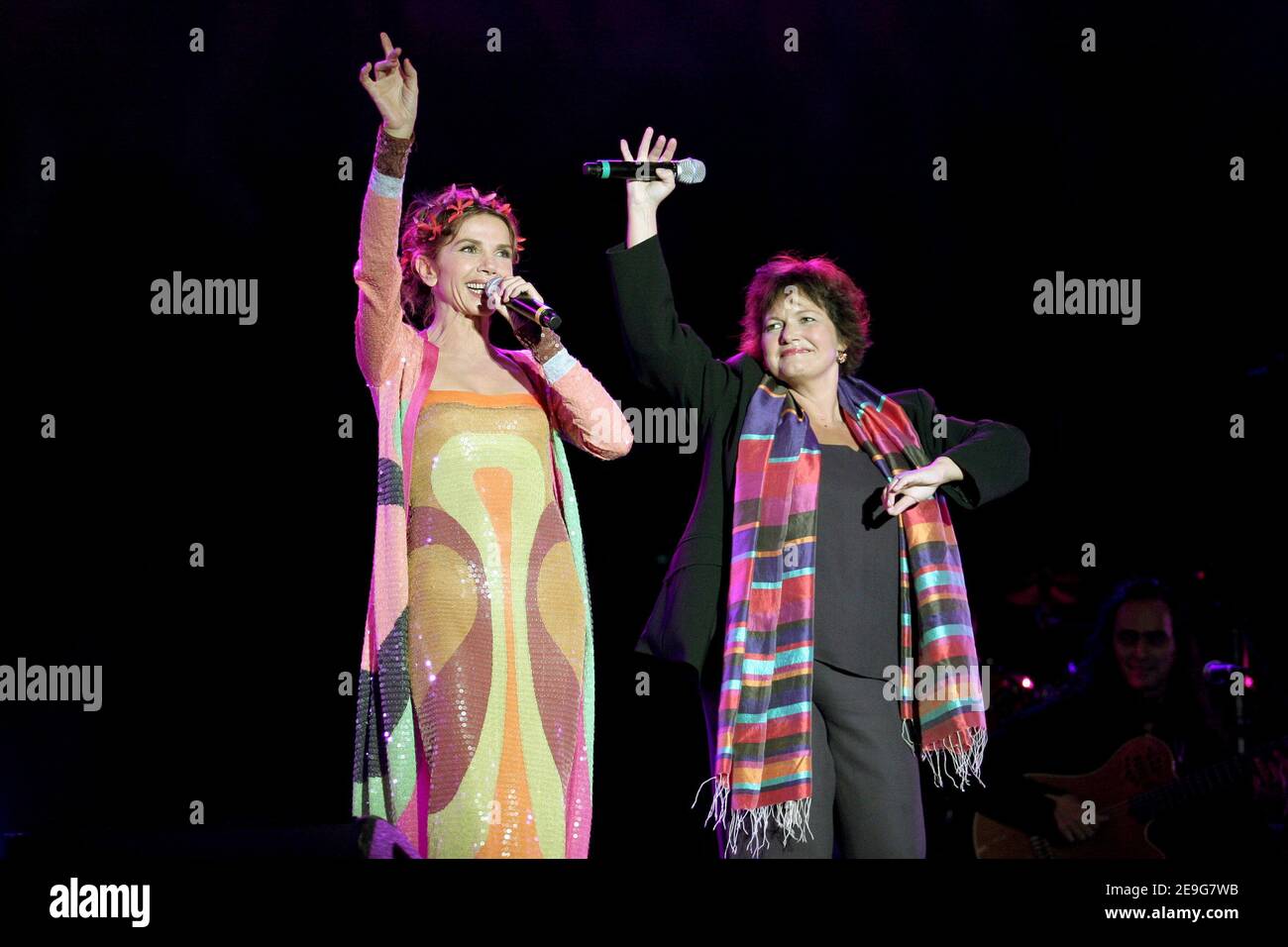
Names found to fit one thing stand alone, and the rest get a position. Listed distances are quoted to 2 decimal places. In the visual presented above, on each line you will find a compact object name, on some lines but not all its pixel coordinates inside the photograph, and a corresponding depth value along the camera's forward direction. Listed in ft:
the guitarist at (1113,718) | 14.17
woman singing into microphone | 9.45
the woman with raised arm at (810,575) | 9.99
